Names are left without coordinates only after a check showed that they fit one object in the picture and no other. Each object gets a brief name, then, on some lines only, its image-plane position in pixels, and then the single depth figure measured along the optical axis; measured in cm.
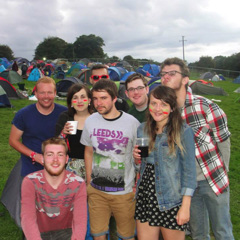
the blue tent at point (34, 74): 2520
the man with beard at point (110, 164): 277
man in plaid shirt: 263
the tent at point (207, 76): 3675
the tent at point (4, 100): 1267
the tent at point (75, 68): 3278
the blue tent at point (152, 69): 3241
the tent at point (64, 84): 1661
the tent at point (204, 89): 1977
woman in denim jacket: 239
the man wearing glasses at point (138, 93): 341
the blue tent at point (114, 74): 2344
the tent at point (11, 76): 2220
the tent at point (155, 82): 1468
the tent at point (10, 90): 1457
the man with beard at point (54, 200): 252
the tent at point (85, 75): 2281
